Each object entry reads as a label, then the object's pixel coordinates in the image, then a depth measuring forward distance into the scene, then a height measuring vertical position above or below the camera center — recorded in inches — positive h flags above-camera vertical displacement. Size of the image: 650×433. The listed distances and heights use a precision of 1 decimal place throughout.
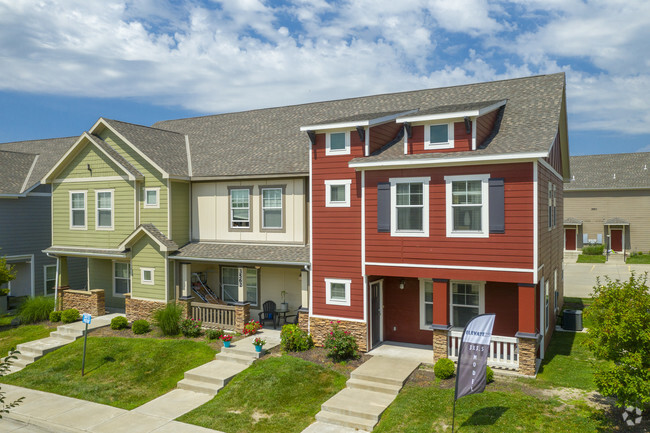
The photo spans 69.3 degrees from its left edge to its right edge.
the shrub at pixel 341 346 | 593.0 -167.0
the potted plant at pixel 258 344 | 620.2 -170.6
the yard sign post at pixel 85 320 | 621.4 -138.3
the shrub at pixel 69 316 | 816.9 -173.8
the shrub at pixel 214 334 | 701.9 -178.0
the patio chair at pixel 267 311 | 772.6 -158.1
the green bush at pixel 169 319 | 723.4 -160.9
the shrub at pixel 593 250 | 1713.8 -136.9
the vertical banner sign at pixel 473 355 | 420.2 -128.9
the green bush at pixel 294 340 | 636.7 -171.0
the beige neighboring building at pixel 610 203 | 1716.3 +34.0
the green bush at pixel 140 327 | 745.6 -176.7
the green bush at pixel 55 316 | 837.8 -179.3
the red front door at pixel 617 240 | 1755.7 -103.3
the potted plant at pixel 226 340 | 647.1 -172.0
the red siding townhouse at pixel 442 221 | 541.0 -9.1
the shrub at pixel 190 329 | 722.8 -174.9
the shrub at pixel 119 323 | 767.7 -175.1
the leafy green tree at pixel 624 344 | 386.9 -114.8
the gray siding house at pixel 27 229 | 960.9 -25.7
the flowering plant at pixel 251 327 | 703.2 -169.0
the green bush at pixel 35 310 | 850.1 -170.4
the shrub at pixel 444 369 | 523.4 -173.7
